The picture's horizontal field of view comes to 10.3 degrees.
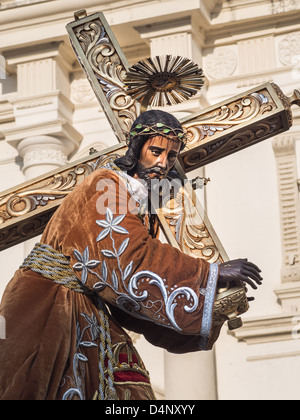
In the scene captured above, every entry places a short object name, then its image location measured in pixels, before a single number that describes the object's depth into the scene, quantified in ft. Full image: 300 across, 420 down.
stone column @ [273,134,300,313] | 39.60
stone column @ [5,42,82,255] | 43.71
